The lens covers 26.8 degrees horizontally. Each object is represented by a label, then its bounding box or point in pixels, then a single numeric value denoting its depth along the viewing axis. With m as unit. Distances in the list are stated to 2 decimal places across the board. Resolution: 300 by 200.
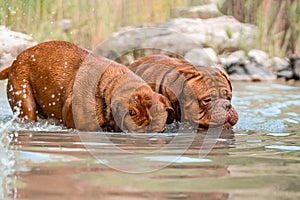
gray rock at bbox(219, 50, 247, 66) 14.27
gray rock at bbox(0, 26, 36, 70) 12.34
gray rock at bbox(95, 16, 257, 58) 13.65
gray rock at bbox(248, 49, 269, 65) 14.45
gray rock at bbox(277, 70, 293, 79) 14.42
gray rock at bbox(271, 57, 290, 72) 14.55
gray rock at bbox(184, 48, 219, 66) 12.82
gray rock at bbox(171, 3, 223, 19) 15.81
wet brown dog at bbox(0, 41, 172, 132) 4.88
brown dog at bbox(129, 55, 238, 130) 5.78
